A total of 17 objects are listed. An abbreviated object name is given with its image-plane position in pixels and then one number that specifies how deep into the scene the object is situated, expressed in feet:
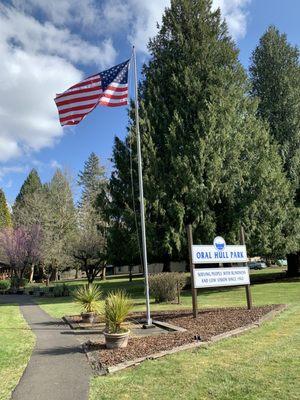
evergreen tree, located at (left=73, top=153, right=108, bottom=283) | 91.97
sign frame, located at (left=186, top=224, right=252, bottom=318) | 40.81
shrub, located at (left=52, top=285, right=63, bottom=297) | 95.30
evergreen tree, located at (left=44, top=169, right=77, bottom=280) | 158.81
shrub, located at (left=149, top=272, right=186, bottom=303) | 59.41
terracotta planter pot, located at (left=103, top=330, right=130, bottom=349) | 28.22
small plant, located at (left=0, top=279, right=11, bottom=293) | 130.00
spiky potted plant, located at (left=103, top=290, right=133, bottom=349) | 28.35
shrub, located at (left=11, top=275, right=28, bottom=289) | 136.05
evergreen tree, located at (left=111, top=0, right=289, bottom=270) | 78.23
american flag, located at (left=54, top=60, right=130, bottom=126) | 42.27
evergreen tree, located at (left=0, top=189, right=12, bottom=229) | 220.96
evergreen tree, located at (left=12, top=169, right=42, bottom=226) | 240.12
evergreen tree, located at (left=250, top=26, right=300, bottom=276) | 100.89
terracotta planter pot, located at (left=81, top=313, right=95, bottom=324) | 43.96
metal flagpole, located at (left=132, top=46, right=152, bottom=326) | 38.96
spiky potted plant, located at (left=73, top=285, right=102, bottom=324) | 44.09
